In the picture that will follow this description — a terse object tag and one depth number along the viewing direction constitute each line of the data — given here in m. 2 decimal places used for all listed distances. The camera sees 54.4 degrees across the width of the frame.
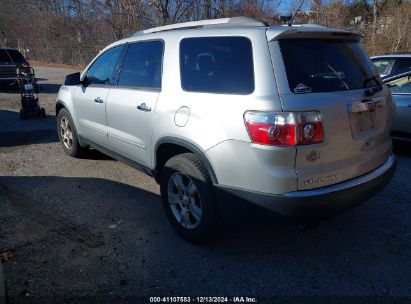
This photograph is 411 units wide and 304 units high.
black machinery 9.40
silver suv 2.84
